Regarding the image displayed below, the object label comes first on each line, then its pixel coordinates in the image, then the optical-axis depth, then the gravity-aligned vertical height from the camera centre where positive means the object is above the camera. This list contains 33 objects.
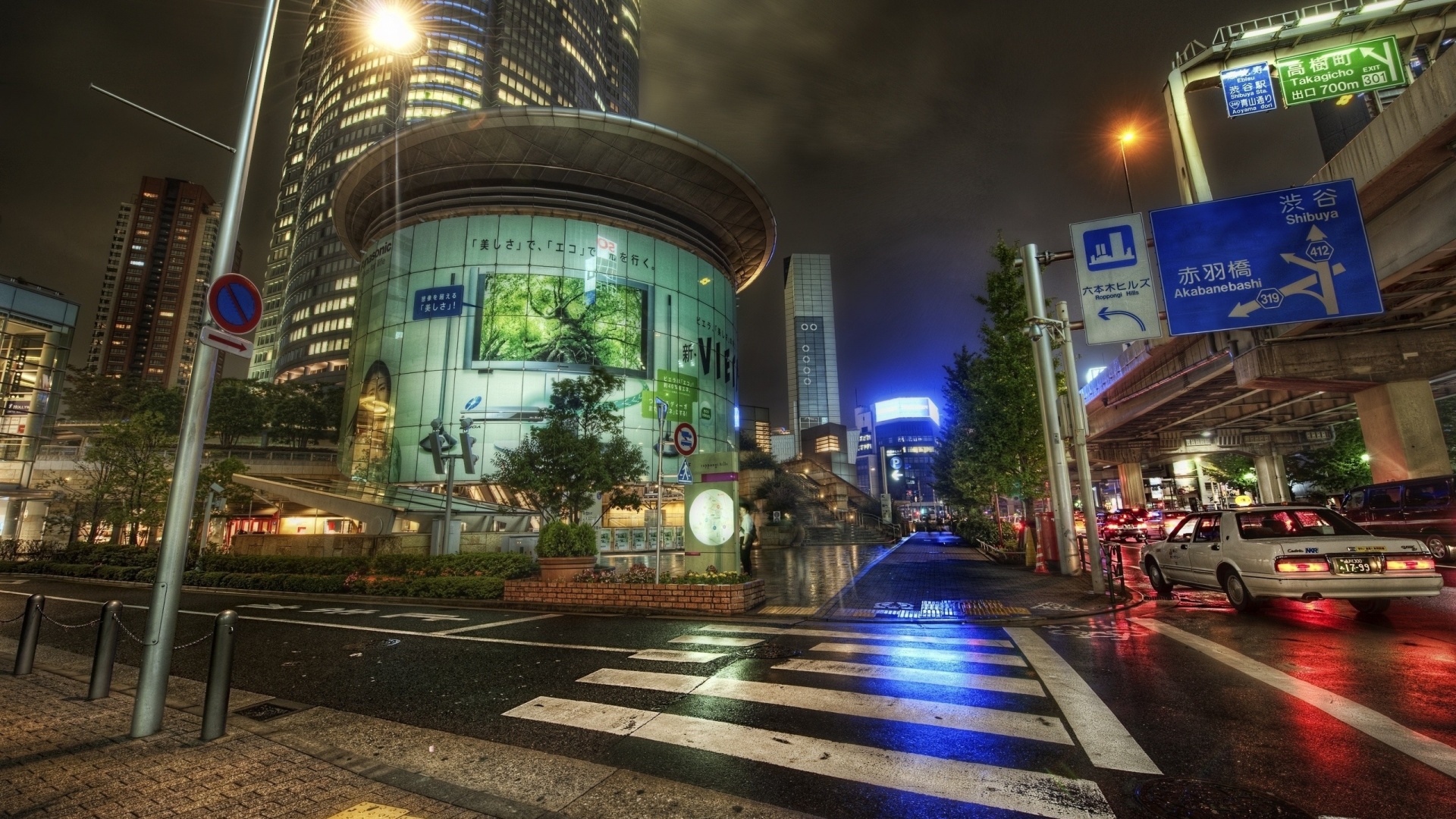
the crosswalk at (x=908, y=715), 3.74 -1.68
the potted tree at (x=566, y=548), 13.84 -0.57
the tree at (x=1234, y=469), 60.76 +4.87
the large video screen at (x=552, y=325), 39.70 +13.71
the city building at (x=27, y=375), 38.78 +10.76
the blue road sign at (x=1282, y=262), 13.47 +5.87
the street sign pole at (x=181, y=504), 4.86 +0.22
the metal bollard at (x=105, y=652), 5.88 -1.24
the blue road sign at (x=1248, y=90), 21.30 +15.63
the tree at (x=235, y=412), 59.58 +12.01
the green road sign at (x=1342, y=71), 18.89 +14.72
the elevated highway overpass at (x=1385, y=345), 15.38 +7.11
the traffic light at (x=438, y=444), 34.81 +5.19
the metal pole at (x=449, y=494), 22.21 +1.22
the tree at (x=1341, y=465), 46.53 +4.00
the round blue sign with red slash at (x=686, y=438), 12.38 +1.78
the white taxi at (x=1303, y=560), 8.12 -0.69
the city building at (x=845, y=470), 162.38 +14.57
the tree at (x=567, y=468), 19.19 +1.92
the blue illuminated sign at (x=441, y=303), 39.84 +15.30
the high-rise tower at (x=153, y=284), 164.88 +70.92
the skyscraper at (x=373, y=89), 90.81 +72.34
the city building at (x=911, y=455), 173.25 +20.26
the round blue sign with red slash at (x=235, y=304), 5.37 +2.15
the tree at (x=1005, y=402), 23.81 +4.94
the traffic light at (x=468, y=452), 35.81 +4.55
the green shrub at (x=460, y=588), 14.20 -1.53
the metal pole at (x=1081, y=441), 11.74 +1.82
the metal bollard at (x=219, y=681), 4.78 -1.26
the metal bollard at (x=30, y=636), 6.95 -1.24
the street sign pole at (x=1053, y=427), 15.90 +2.48
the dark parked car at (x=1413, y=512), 14.33 +0.01
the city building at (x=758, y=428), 183.32 +30.32
